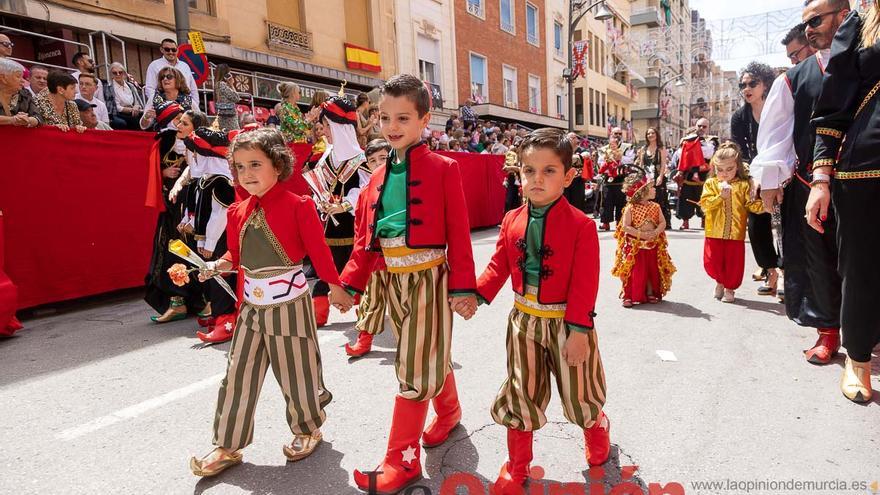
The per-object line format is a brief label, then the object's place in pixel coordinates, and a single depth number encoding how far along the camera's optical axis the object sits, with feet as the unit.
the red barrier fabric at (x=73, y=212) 18.15
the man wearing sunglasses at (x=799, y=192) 11.46
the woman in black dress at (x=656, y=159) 33.76
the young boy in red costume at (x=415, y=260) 7.89
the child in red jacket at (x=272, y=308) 8.62
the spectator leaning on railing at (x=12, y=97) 17.72
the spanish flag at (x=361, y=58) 55.06
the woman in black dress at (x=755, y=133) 17.25
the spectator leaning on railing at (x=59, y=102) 20.56
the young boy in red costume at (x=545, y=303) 7.45
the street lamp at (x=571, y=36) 56.57
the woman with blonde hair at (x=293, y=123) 28.93
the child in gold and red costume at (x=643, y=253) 18.16
